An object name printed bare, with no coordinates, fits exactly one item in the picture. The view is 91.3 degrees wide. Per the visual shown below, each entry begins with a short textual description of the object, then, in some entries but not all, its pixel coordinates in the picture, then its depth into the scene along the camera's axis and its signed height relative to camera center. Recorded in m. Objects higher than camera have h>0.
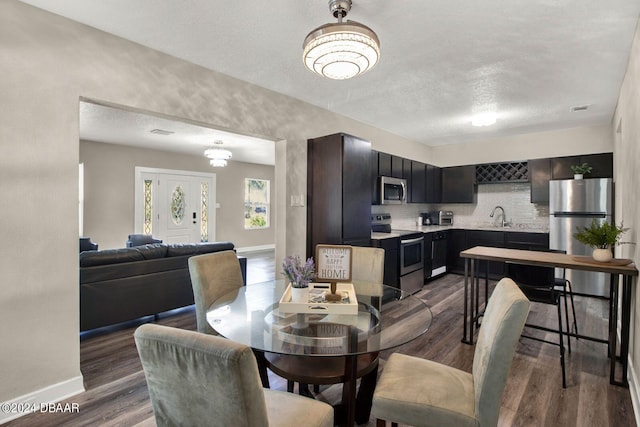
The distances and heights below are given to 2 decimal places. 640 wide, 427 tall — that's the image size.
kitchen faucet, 5.66 -0.03
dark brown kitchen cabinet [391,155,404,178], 4.93 +0.75
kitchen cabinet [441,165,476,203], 5.88 +0.56
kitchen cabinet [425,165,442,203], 5.93 +0.56
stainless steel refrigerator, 4.19 +0.01
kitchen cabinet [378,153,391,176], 4.67 +0.74
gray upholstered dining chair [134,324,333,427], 0.81 -0.46
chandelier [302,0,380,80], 1.71 +0.93
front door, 6.85 +0.16
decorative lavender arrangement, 1.79 -0.34
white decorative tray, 1.70 -0.51
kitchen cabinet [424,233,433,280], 5.04 -0.66
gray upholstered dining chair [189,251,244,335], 2.06 -0.47
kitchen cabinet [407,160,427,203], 5.47 +0.55
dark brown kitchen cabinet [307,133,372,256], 3.46 +0.25
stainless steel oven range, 4.35 -0.60
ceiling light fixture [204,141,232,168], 6.10 +1.16
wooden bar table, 2.24 -0.41
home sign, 1.91 -0.31
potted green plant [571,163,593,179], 4.56 +0.64
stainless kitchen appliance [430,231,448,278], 5.27 -0.70
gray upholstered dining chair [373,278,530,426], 1.24 -0.79
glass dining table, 1.40 -0.58
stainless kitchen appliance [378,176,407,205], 4.65 +0.35
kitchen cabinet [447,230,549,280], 4.96 -0.48
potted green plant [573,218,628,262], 2.39 -0.20
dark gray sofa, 2.99 -0.72
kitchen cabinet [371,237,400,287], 4.05 -0.62
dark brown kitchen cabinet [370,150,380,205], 4.53 +0.51
